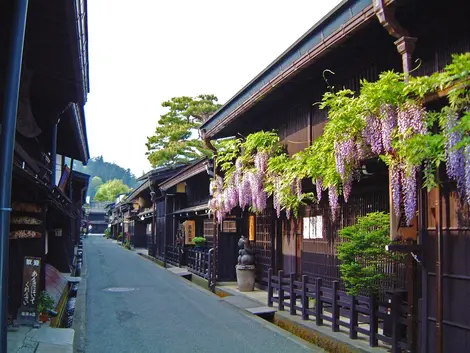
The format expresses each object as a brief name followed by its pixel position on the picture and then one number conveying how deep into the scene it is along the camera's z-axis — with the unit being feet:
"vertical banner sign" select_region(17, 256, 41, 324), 29.04
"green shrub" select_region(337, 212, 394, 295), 26.81
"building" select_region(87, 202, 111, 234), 329.72
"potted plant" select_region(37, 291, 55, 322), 30.53
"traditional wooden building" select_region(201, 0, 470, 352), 20.86
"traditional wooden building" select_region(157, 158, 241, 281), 60.90
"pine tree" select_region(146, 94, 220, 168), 143.43
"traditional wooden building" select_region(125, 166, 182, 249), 102.27
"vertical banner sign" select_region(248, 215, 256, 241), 54.70
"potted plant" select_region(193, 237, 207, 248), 72.23
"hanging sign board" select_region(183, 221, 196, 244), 79.71
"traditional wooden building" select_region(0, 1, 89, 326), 19.26
